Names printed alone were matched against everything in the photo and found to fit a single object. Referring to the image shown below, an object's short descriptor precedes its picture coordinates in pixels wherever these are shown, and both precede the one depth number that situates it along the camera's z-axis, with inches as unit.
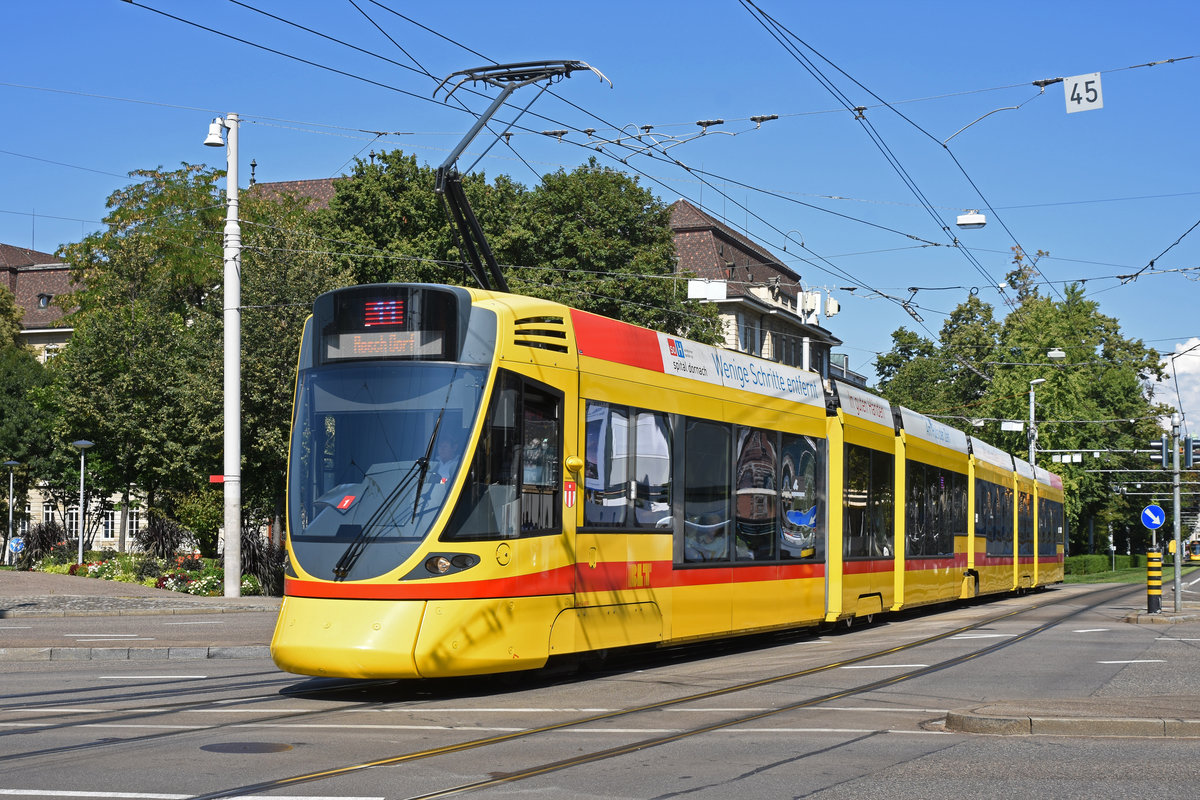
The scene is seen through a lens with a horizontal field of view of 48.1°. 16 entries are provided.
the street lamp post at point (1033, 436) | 2066.9
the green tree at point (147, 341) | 1642.5
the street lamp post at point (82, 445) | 1576.8
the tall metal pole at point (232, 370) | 1109.7
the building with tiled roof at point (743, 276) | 2571.4
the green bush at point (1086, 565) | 2566.4
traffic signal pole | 1035.9
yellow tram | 431.2
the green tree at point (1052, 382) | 2287.2
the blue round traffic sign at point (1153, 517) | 1291.8
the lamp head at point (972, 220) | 992.9
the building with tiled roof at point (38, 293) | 2970.0
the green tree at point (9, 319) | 2573.8
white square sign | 760.3
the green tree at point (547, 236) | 1712.6
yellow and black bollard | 965.2
